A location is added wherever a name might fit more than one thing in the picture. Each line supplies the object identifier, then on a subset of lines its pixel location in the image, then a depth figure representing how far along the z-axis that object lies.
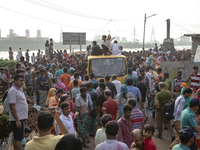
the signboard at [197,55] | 16.26
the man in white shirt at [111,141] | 3.14
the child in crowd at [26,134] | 5.02
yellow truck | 10.06
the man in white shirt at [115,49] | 11.41
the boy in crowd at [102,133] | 3.84
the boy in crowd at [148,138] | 3.52
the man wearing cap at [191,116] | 4.34
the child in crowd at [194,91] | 6.64
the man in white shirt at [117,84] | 7.81
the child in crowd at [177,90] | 6.82
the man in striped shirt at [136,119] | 4.46
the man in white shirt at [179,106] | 5.50
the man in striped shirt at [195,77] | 8.20
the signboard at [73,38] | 33.25
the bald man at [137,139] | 3.45
